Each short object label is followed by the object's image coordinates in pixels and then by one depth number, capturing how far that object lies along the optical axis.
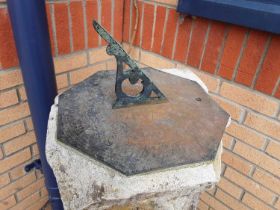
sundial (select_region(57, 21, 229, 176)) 0.80
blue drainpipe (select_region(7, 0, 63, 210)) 1.00
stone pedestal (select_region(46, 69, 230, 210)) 0.75
